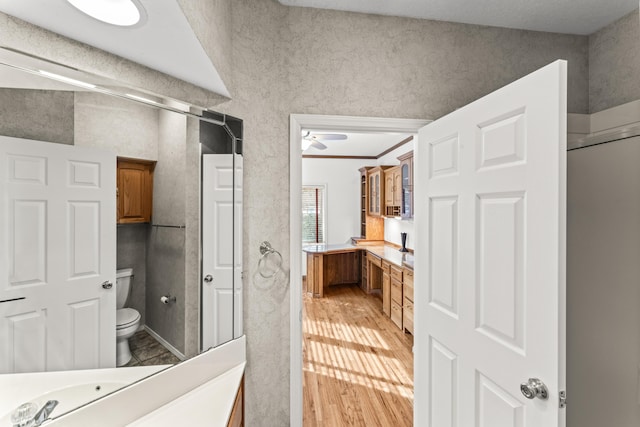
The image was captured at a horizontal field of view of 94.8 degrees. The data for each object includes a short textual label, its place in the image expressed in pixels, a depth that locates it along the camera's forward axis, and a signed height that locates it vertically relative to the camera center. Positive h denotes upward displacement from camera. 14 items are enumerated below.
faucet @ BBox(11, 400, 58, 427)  0.79 -0.56
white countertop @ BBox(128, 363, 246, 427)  1.04 -0.75
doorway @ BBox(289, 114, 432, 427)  1.60 -0.13
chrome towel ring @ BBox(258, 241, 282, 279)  1.57 -0.26
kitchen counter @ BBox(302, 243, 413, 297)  4.82 -0.93
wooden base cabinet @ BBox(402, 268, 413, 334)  3.30 -1.01
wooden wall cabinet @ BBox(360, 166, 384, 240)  5.95 -0.19
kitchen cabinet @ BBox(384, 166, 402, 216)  4.45 +0.35
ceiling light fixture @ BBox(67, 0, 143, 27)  0.81 +0.57
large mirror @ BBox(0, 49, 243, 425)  0.79 -0.05
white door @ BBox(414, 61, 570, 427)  0.95 -0.17
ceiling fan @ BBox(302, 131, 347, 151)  3.70 +1.08
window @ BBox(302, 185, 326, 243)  6.42 -0.03
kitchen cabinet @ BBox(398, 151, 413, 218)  4.04 +0.40
